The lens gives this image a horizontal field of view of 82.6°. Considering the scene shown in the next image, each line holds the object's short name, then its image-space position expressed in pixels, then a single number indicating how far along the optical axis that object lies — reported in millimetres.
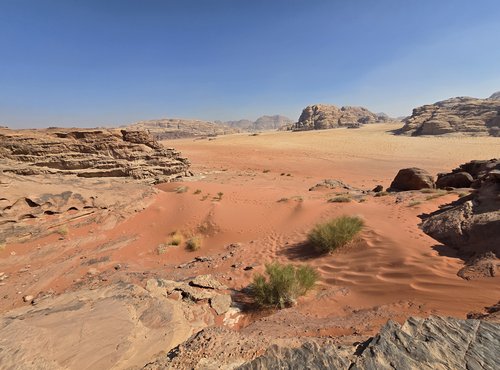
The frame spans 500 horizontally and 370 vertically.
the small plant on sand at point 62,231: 8586
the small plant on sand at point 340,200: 11117
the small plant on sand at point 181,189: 12992
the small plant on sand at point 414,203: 10148
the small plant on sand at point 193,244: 8781
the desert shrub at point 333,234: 7422
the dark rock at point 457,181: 13055
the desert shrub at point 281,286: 5188
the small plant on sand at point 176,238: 9080
